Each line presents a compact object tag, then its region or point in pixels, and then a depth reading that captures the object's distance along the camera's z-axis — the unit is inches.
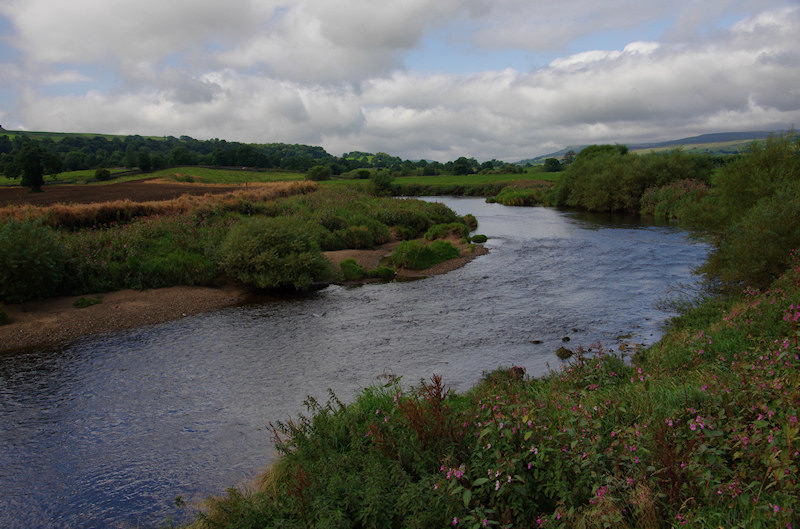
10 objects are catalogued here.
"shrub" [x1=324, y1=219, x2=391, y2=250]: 1207.6
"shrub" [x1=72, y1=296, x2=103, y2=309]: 714.1
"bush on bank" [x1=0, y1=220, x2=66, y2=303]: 673.0
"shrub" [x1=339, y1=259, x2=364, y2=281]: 964.0
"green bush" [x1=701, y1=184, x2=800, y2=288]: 557.9
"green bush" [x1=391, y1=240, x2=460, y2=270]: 1048.8
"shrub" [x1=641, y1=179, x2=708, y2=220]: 1766.7
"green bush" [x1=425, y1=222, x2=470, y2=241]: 1368.1
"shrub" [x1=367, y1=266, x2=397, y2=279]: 981.8
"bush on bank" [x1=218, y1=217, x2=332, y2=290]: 841.5
